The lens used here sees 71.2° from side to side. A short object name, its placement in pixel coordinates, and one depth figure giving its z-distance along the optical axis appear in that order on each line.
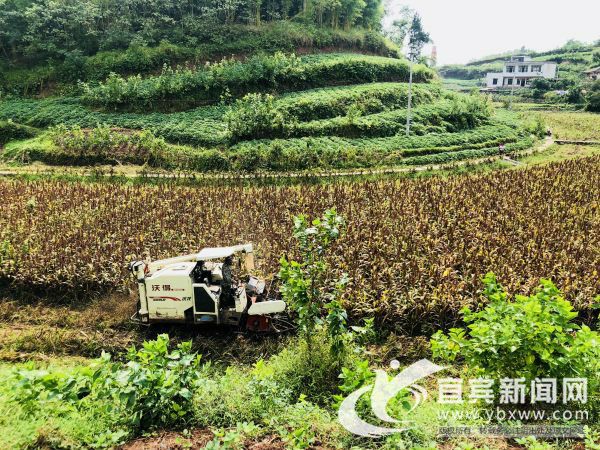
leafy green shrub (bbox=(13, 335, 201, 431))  5.12
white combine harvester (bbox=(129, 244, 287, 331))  8.13
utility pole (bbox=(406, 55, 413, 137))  27.12
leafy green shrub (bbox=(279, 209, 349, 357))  6.74
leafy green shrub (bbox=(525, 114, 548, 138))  31.44
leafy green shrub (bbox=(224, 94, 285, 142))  24.08
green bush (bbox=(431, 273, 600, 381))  5.13
